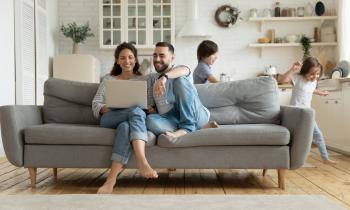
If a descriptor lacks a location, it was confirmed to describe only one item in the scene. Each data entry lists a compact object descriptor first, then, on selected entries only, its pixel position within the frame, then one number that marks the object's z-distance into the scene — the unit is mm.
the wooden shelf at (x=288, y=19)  6813
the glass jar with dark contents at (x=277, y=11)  6922
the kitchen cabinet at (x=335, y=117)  5020
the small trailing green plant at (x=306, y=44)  6805
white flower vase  6867
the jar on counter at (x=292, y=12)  6926
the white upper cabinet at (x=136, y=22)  6836
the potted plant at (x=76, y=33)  6793
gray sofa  3094
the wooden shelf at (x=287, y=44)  6804
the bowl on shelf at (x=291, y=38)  6891
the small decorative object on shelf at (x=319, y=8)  6863
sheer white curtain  6207
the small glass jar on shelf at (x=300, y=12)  6918
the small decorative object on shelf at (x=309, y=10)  6926
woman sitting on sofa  2984
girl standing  4258
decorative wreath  7004
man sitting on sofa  3154
